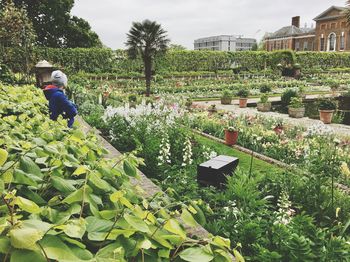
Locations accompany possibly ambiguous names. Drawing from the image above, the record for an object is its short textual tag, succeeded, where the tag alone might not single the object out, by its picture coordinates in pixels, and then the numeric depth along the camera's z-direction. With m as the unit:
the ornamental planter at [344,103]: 14.23
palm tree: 21.86
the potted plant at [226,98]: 18.14
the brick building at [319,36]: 58.12
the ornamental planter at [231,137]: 7.93
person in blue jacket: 4.98
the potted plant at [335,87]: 22.77
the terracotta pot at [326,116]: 12.95
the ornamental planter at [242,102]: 16.85
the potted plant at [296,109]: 13.97
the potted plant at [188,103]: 14.81
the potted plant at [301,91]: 19.69
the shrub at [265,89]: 22.30
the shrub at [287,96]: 15.94
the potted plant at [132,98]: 15.51
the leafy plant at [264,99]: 15.59
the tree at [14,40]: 12.53
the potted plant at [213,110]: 13.15
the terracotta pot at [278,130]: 8.46
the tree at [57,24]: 32.94
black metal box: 4.37
